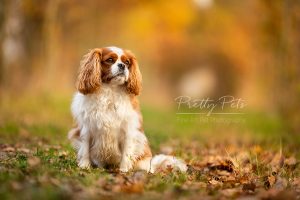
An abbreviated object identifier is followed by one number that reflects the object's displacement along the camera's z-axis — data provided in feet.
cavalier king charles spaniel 19.90
